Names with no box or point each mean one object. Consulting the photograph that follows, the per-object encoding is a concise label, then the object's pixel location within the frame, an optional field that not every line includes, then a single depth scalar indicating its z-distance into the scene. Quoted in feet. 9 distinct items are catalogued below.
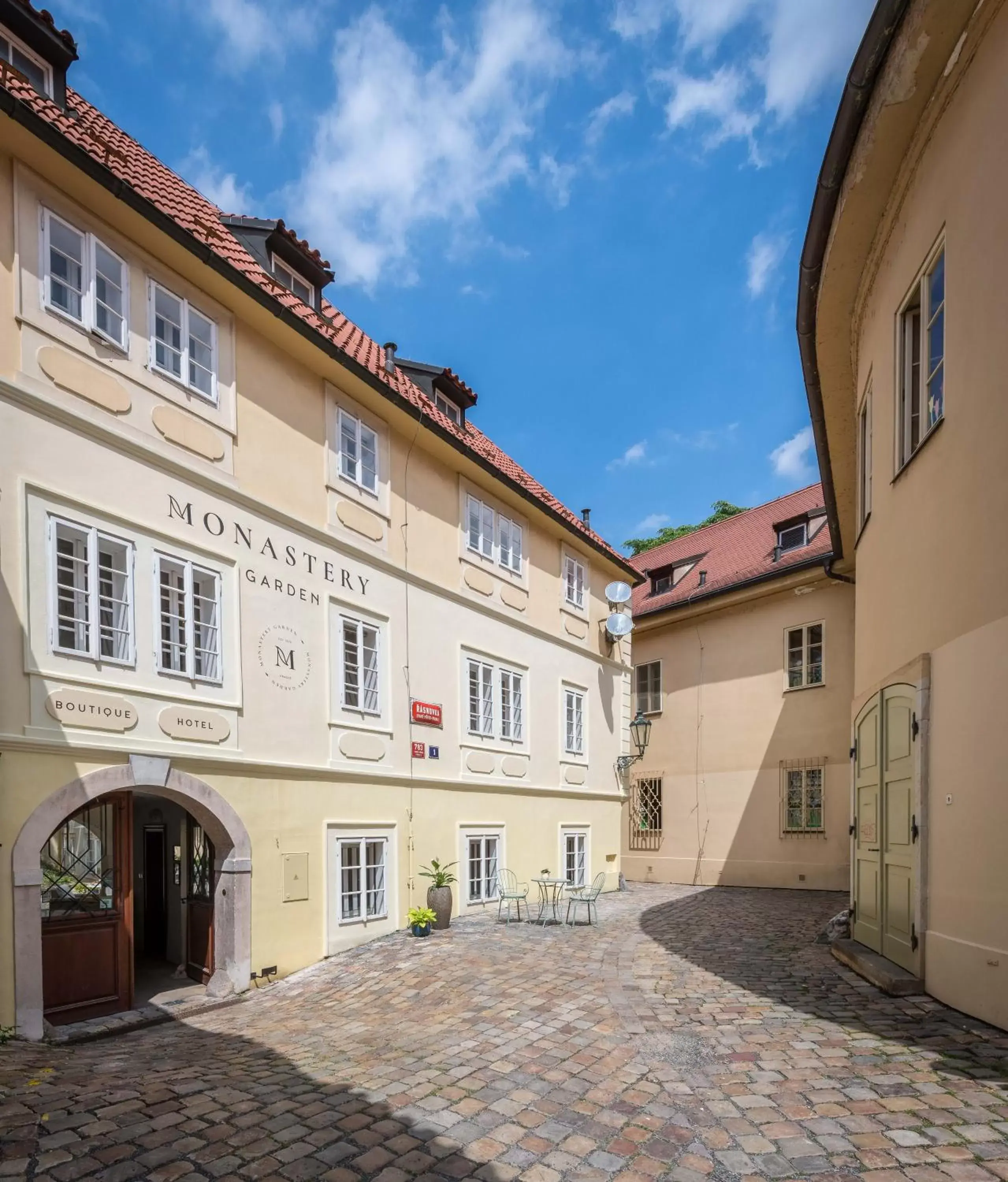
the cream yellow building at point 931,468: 18.11
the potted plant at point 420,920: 33.47
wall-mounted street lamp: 56.85
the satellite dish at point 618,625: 55.52
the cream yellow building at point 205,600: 22.61
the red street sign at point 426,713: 37.14
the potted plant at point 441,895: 35.24
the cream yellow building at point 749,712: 53.93
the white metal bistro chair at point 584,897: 36.73
